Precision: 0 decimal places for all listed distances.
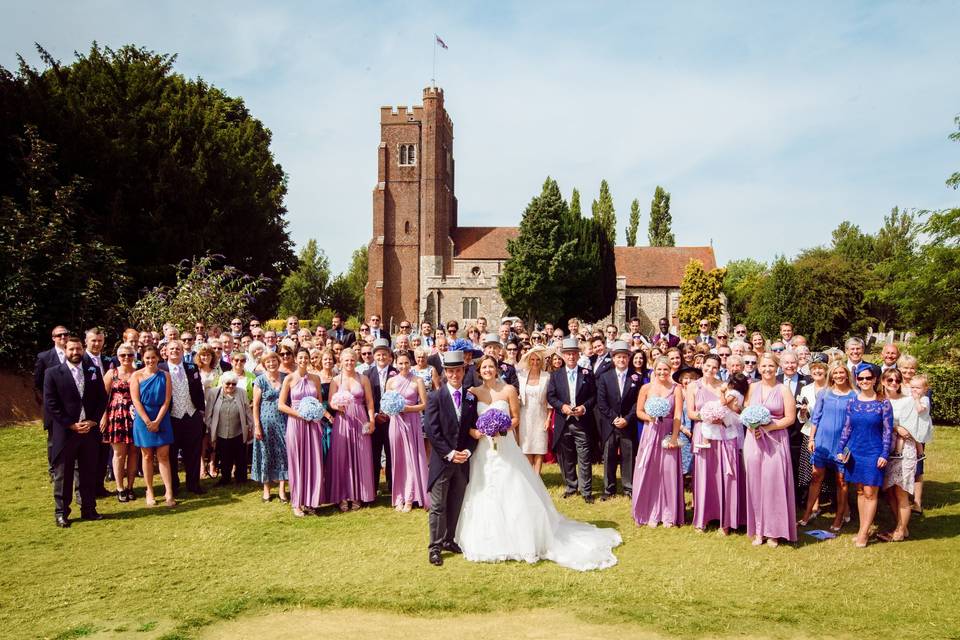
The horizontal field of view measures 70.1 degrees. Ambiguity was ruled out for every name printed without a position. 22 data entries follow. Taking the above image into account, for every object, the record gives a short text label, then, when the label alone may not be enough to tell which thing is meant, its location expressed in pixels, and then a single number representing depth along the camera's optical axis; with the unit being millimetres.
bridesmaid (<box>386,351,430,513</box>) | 8836
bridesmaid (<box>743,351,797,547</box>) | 7316
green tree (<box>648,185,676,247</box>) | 80125
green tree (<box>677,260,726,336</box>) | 53938
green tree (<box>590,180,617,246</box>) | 73688
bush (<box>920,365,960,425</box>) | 15812
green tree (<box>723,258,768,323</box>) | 63156
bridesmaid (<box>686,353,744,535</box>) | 7715
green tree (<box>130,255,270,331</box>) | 17416
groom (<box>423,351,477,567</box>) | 6727
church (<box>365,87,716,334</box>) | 59375
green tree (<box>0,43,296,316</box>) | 22328
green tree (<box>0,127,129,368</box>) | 15789
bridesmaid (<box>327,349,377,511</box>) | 8781
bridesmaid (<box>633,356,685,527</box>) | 8086
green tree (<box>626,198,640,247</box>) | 81812
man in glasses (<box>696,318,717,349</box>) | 14180
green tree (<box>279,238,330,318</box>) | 59094
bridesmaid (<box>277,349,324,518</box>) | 8539
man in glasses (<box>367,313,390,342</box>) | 13308
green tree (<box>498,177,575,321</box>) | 50031
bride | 6723
